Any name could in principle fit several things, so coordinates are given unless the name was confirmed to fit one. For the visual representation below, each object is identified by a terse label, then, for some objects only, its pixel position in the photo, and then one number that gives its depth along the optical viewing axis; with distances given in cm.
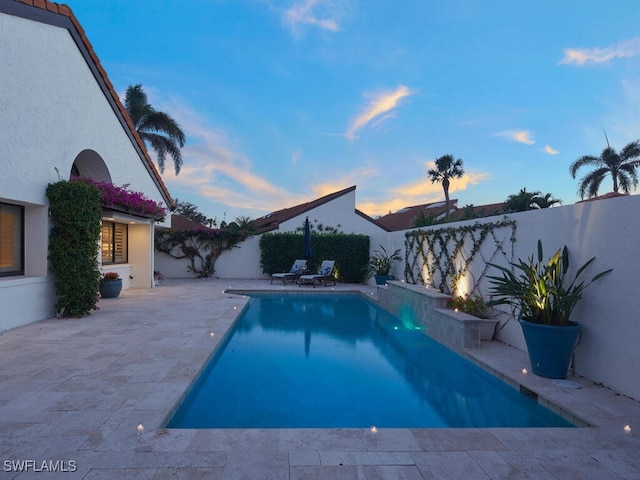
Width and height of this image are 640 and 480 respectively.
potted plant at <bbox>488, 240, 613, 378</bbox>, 450
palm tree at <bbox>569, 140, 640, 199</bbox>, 2462
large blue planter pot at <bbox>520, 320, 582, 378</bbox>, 446
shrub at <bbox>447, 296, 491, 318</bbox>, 707
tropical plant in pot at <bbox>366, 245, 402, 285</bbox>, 1421
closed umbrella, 1636
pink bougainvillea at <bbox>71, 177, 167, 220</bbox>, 908
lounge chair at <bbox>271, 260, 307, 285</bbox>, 1586
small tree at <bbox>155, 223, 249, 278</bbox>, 1797
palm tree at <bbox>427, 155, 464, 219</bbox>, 3422
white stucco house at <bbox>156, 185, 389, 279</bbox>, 1822
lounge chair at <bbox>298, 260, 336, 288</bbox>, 1539
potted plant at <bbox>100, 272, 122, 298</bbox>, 1098
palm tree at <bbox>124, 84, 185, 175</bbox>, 2159
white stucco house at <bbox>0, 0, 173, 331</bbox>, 690
